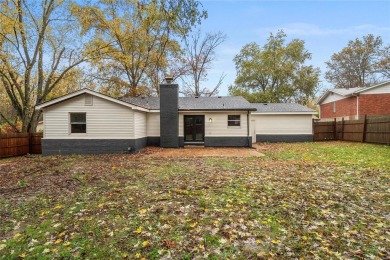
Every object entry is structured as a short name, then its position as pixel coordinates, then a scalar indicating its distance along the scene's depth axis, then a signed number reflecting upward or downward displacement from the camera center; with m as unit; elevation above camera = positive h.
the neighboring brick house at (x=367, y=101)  18.50 +2.38
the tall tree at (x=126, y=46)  20.05 +8.88
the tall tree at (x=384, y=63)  28.06 +8.27
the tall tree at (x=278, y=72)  28.72 +7.44
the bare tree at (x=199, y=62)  28.42 +8.74
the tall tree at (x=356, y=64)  30.08 +9.20
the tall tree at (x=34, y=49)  14.84 +6.04
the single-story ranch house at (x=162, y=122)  12.80 +0.61
